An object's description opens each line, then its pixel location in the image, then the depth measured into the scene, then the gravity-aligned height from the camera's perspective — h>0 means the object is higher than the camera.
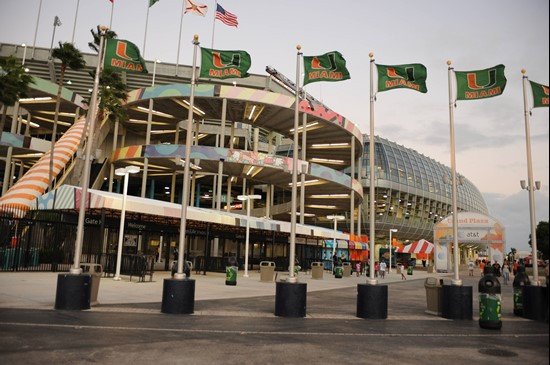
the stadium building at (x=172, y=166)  23.75 +8.64
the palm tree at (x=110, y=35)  29.81 +14.24
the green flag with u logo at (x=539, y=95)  14.52 +5.54
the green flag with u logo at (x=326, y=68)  14.52 +6.11
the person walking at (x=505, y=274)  31.72 -0.67
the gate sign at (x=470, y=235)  46.75 +3.02
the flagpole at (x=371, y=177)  12.16 +2.45
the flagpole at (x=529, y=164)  14.88 +3.43
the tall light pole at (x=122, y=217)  20.52 +1.43
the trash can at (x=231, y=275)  20.81 -1.00
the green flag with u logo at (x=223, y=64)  14.47 +6.16
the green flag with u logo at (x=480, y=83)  13.88 +5.64
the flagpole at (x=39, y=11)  62.97 +33.36
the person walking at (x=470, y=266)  42.81 -0.28
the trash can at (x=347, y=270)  35.19 -0.92
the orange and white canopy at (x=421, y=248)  50.10 +1.53
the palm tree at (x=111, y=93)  36.72 +12.83
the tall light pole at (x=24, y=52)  54.42 +23.45
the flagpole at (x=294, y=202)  12.00 +1.52
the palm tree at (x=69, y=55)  33.72 +14.41
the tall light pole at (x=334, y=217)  41.06 +3.80
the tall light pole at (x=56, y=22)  59.16 +29.64
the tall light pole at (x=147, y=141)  39.40 +10.16
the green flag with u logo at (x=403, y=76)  14.26 +5.83
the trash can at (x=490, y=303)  10.37 -0.91
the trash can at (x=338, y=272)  32.30 -1.02
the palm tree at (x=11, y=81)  26.89 +9.92
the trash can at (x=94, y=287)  11.80 -1.04
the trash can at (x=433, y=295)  12.65 -0.94
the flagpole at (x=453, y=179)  12.20 +2.43
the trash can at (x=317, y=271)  30.28 -0.98
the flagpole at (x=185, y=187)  11.55 +1.69
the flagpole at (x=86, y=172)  11.12 +2.03
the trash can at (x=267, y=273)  24.66 -0.99
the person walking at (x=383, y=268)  34.90 -0.64
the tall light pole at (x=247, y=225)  28.08 +1.82
